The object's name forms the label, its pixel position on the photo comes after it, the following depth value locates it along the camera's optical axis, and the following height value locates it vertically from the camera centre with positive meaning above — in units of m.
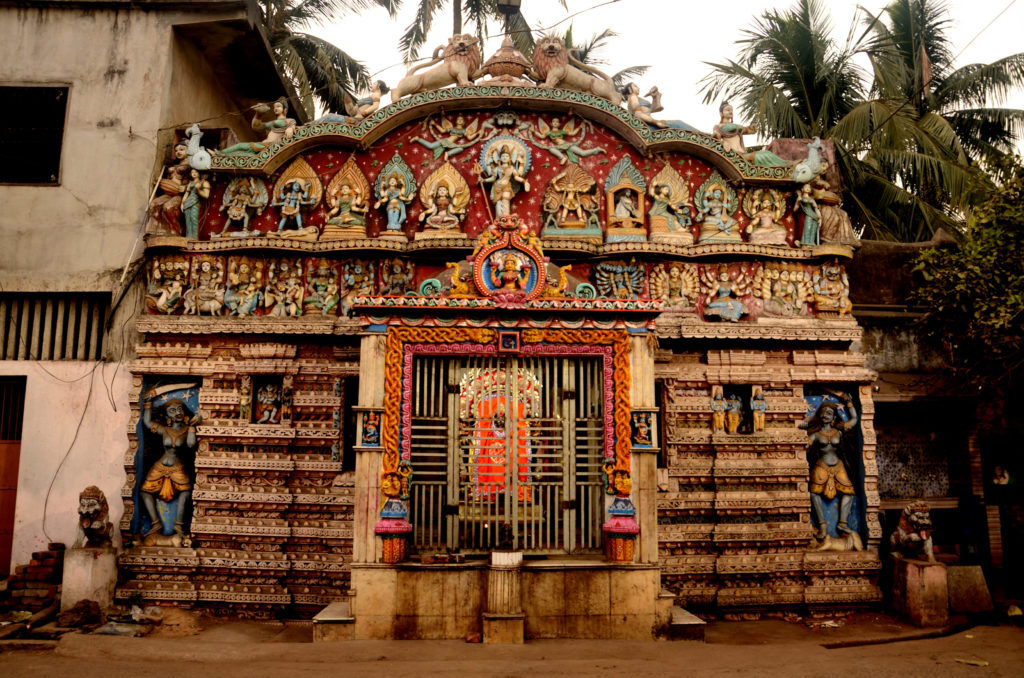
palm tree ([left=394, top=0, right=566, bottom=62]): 21.09 +12.77
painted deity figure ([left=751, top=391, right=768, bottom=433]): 11.16 +0.93
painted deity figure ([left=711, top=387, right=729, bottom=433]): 11.16 +0.92
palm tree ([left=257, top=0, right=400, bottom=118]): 18.92 +10.90
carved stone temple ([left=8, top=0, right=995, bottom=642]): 8.91 +1.73
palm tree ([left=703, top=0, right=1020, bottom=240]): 16.53 +8.30
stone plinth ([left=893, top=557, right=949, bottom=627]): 9.84 -1.56
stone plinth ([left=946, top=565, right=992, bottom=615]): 10.03 -1.56
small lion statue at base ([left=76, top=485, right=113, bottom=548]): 9.80 -0.54
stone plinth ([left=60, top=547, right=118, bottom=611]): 9.73 -1.27
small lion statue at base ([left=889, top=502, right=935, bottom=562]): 10.24 -0.82
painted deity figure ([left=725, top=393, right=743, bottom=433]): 11.21 +0.85
